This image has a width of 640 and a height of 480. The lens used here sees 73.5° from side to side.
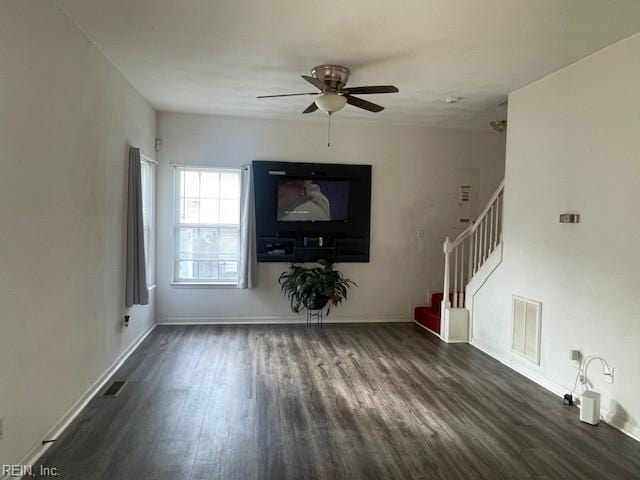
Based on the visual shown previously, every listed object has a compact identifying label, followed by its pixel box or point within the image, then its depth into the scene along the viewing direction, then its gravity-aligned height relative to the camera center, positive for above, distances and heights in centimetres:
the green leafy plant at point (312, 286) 554 -79
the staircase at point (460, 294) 502 -81
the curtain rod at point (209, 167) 564 +76
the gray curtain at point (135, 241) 421 -19
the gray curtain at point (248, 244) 563 -25
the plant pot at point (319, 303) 555 -100
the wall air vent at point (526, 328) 393 -93
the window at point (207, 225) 576 -2
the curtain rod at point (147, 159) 480 +75
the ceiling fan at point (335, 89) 348 +114
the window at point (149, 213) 512 +12
